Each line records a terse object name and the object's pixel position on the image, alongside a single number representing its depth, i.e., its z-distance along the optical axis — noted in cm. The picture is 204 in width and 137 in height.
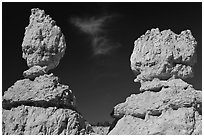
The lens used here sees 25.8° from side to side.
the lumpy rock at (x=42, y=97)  1902
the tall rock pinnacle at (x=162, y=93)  1828
